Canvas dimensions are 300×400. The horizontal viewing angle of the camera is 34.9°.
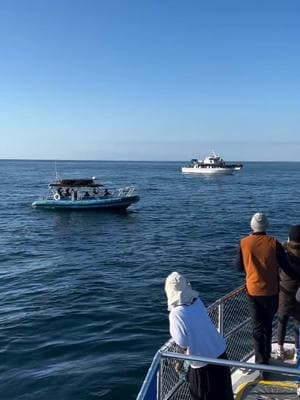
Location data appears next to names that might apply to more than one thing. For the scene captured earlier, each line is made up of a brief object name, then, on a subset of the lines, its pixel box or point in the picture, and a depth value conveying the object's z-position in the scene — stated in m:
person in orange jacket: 6.29
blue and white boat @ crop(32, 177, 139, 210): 45.12
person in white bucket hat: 4.54
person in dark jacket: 6.49
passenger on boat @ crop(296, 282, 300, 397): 5.63
